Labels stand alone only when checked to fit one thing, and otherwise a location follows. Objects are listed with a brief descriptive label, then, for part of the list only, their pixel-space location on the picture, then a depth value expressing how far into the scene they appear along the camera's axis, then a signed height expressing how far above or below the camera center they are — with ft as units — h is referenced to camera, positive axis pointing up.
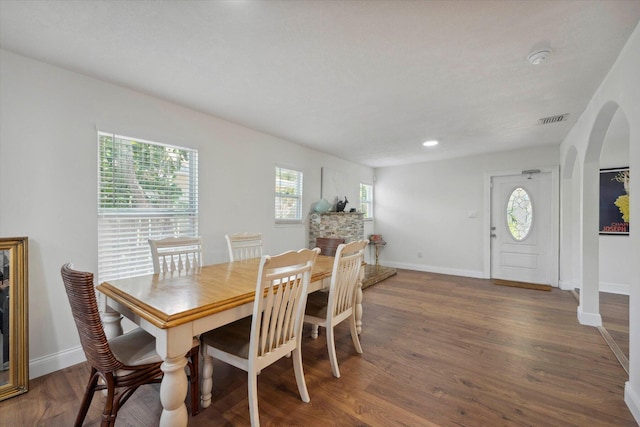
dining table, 4.07 -1.60
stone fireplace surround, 14.66 -0.64
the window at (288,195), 13.23 +0.93
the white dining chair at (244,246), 9.13 -1.17
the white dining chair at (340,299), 6.57 -2.36
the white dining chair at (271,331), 4.69 -2.42
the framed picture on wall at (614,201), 13.16 +0.67
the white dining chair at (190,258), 5.41 -1.31
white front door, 14.90 -0.81
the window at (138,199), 7.68 +0.45
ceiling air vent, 10.03 +3.69
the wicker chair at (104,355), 4.06 -2.47
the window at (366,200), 19.99 +1.06
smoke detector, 5.90 +3.58
